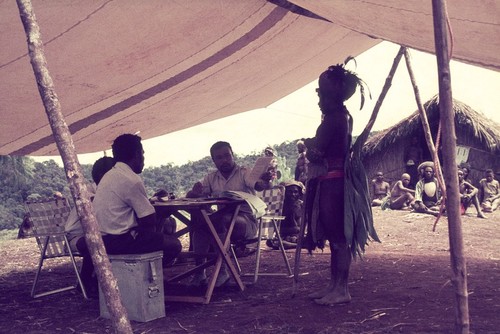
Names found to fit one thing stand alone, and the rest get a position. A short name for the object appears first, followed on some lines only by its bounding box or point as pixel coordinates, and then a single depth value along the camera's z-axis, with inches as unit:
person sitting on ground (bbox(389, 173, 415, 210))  506.6
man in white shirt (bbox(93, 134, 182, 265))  148.3
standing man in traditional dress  149.6
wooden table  159.8
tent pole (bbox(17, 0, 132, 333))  103.0
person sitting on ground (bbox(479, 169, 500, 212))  518.6
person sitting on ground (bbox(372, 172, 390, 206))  584.1
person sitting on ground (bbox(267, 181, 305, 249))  277.1
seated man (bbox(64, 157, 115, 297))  175.0
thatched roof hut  574.6
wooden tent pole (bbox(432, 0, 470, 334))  100.7
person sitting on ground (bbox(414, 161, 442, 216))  462.2
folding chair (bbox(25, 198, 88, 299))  183.6
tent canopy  152.2
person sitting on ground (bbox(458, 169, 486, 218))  453.8
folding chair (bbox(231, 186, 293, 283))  197.0
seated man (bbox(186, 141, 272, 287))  185.5
